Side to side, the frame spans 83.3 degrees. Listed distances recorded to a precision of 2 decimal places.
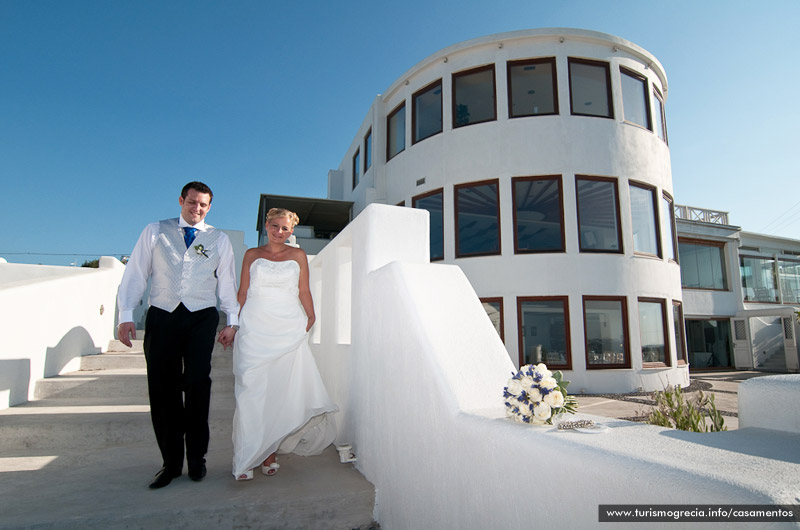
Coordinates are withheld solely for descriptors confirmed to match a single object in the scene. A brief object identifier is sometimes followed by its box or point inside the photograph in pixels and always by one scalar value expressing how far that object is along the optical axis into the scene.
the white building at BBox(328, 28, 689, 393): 10.23
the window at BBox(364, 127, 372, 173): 14.83
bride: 3.08
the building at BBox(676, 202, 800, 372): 17.19
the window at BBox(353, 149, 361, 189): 16.26
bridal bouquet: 1.75
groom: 2.91
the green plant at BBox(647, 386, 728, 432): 4.03
